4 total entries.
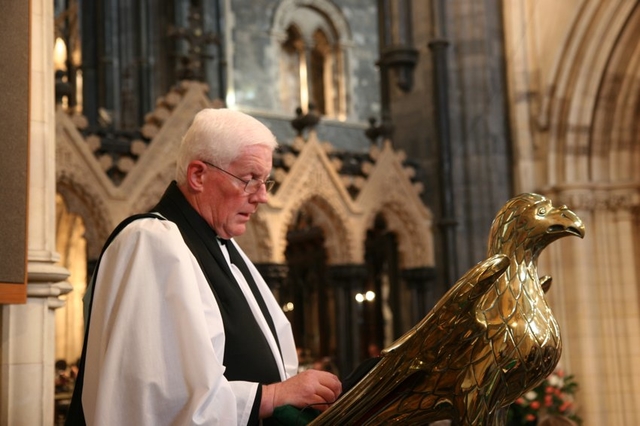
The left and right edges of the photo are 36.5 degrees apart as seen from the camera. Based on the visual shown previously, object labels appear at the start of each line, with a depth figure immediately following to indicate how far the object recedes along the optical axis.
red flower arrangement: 7.36
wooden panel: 2.77
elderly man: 1.84
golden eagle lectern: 1.79
